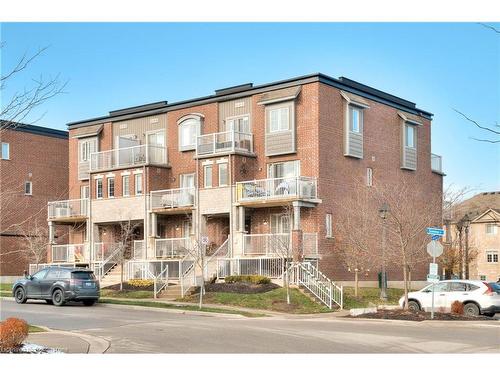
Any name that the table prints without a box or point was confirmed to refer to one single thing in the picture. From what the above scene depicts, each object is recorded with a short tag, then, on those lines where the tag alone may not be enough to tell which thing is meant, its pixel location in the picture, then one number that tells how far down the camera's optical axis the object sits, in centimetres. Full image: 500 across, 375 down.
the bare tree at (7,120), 1298
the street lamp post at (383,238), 3077
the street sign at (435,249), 2386
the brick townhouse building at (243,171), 3722
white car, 2631
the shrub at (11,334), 1360
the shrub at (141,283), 3619
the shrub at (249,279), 3303
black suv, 2980
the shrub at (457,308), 2627
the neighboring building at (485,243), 7425
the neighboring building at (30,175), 4991
